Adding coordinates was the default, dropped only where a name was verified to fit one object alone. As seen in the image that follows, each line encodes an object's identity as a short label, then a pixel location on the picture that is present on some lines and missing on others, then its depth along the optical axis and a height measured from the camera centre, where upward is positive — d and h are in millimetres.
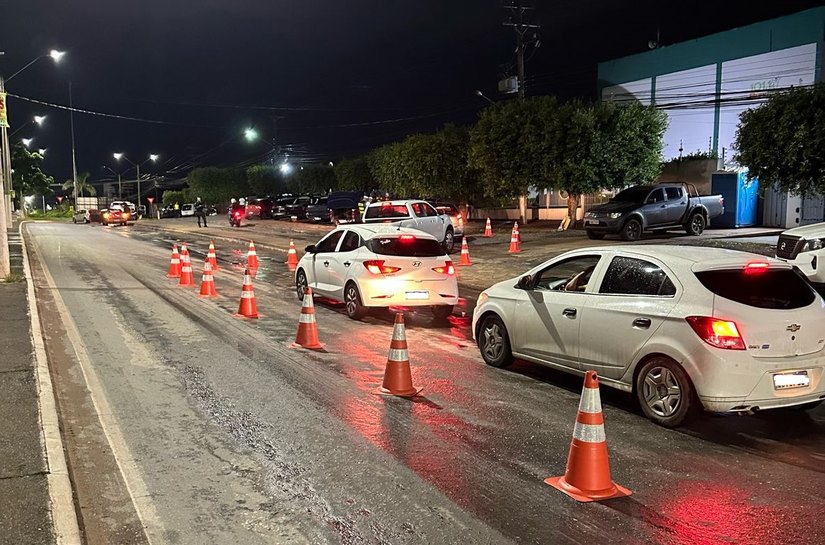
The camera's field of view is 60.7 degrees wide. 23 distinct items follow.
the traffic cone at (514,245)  22703 -1246
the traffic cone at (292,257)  19391 -1427
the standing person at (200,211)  45959 -354
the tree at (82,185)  100375 +2986
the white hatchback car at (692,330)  5754 -1071
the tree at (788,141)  17922 +1723
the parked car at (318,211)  44500 -329
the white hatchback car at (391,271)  11211 -1048
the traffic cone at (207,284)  14531 -1616
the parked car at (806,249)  11641 -723
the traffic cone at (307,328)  9531 -1660
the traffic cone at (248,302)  11977 -1636
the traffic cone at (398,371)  7238 -1703
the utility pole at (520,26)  36469 +9278
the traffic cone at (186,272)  16348 -1553
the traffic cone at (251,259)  20141 -1524
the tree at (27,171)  74950 +3650
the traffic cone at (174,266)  18062 -1555
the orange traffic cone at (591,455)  4785 -1696
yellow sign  16203 +2089
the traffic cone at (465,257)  20078 -1442
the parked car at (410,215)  22500 -294
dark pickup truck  23359 -178
